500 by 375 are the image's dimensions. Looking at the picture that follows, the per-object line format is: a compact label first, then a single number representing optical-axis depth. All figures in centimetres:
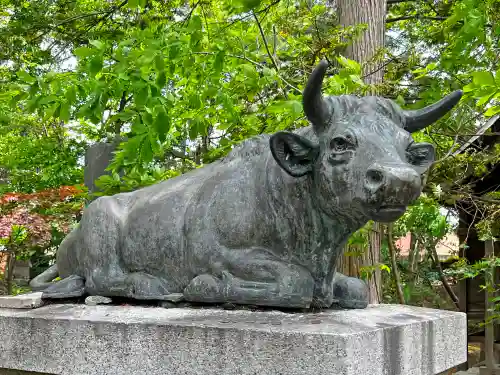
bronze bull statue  235
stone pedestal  214
